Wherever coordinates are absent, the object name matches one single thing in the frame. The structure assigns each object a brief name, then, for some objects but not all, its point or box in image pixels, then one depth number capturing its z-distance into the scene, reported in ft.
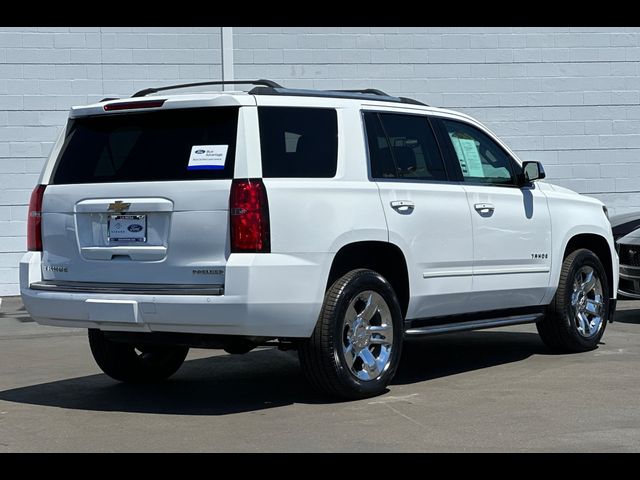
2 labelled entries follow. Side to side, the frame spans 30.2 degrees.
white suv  22.49
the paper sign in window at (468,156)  27.84
